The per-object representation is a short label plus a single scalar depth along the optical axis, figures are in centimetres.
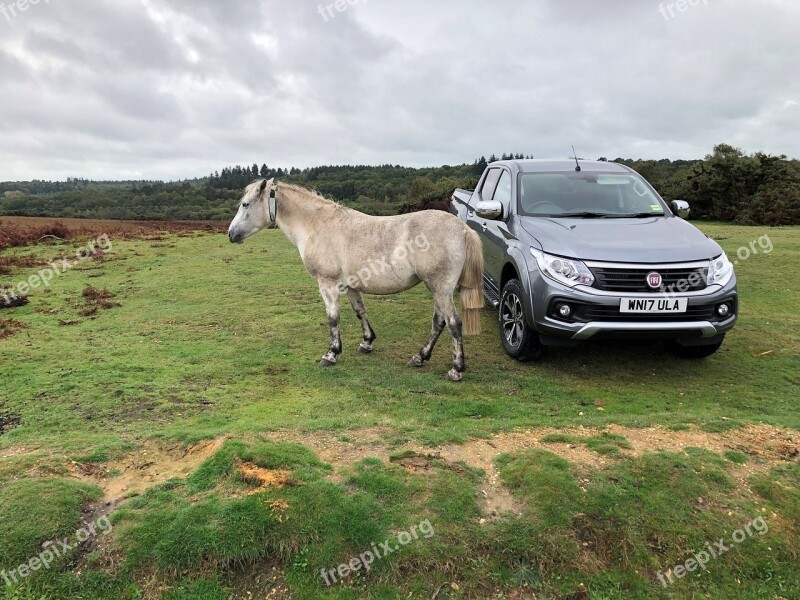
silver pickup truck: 489
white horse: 550
